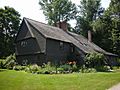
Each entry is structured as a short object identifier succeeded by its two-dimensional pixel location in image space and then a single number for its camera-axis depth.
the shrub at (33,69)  12.50
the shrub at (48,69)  12.06
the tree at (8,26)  27.08
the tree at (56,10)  29.63
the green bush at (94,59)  16.27
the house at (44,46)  16.17
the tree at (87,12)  30.99
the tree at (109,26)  26.66
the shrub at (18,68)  14.32
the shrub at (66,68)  13.41
